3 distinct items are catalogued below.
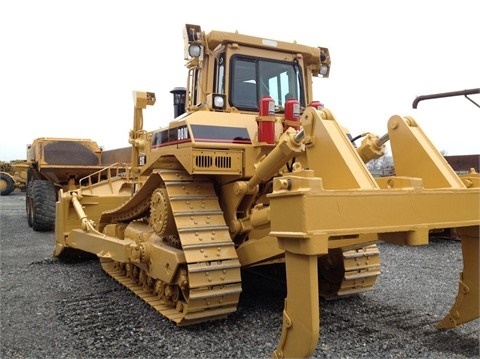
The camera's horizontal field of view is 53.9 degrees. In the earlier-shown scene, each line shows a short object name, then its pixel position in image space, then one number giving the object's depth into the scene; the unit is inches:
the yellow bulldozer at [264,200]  107.9
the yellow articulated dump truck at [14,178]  964.0
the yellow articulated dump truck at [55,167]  420.8
